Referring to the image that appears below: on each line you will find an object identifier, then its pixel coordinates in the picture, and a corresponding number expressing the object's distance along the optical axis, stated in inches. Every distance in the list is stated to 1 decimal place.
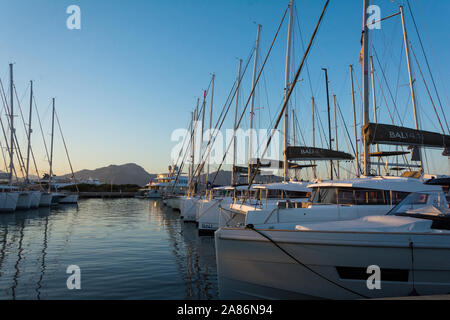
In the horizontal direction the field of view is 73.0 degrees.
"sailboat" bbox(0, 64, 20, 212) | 1188.7
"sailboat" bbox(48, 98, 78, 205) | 1818.4
